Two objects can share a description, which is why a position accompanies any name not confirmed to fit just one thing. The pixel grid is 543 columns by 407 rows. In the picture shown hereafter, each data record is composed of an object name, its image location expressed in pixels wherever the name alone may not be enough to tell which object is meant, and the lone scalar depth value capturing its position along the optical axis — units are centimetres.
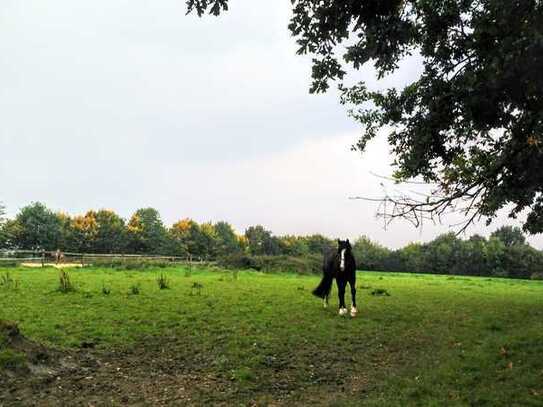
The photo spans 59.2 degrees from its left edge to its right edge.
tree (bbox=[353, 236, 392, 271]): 8550
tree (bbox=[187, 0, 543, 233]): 710
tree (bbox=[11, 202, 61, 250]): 8462
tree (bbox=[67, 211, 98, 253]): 9125
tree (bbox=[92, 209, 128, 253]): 9500
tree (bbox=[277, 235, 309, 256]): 12611
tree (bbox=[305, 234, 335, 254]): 13159
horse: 1459
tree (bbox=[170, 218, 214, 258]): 10644
